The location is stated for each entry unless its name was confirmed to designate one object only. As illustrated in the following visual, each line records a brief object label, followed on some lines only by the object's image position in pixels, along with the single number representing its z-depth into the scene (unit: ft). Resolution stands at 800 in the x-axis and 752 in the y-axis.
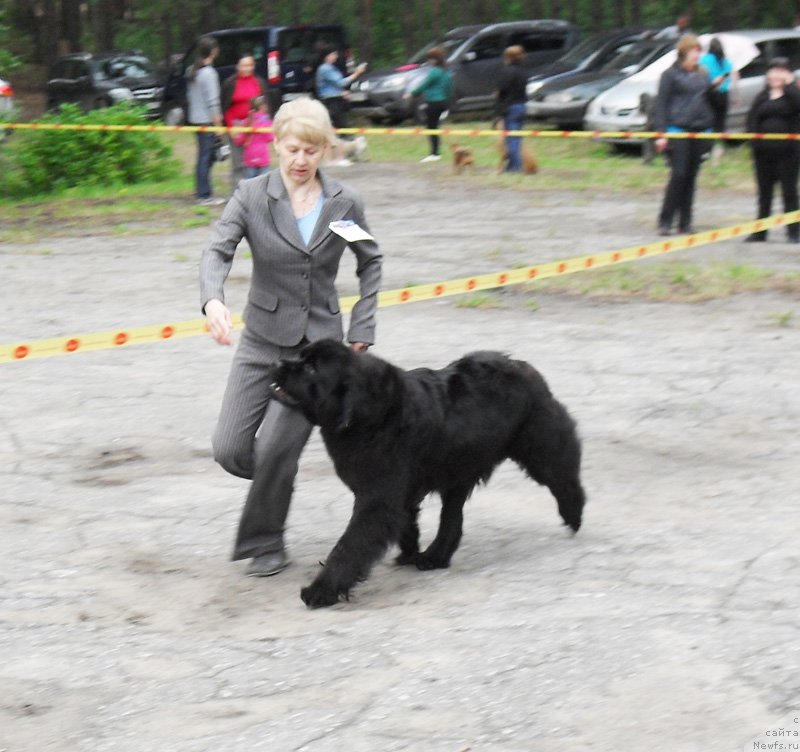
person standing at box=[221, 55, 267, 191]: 55.93
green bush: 62.28
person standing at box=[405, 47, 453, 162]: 71.97
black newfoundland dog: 16.87
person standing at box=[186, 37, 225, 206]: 57.52
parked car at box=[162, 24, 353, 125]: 88.74
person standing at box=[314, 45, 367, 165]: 74.18
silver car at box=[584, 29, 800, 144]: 70.90
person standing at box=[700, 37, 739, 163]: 49.47
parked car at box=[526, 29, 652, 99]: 85.12
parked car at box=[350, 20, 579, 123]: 89.15
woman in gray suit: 17.85
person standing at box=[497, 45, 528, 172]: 66.13
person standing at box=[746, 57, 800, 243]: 46.06
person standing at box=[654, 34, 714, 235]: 47.47
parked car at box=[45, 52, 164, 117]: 93.86
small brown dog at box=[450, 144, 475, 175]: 66.23
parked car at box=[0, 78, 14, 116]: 64.64
